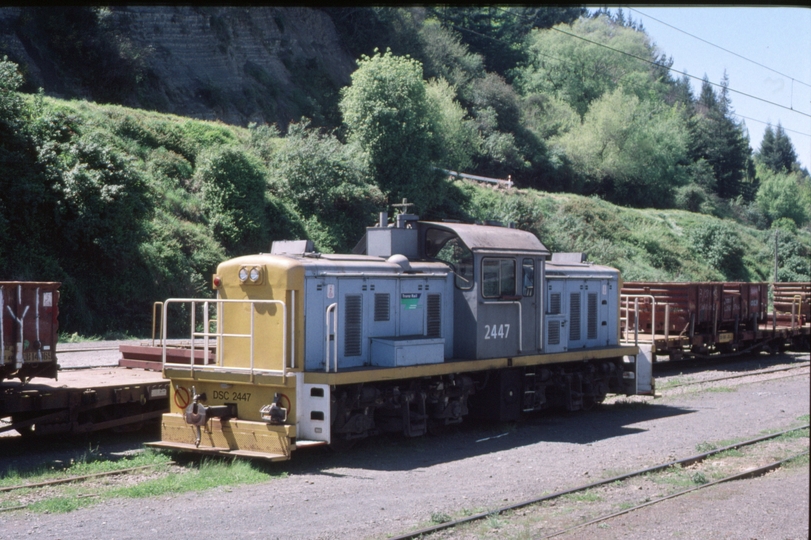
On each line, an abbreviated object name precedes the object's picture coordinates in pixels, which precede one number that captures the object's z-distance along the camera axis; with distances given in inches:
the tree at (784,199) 2829.7
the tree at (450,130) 1858.0
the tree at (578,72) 3230.8
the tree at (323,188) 1390.3
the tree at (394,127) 1643.7
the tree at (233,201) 1211.9
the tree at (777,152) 3663.9
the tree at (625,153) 2691.9
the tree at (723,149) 2970.0
